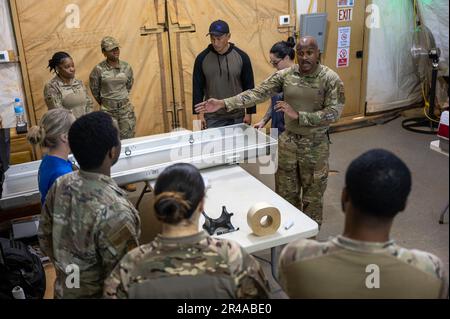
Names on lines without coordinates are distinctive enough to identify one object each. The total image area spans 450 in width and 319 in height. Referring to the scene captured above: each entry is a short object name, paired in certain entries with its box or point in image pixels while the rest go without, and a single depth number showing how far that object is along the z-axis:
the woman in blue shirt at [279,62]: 3.42
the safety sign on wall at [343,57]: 5.55
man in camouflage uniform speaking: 2.82
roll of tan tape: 2.10
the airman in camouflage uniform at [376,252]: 1.12
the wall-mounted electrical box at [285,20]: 5.16
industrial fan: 5.02
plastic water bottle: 4.25
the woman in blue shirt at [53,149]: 2.00
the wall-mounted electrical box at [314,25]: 5.17
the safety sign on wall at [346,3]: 5.34
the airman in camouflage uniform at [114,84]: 4.15
